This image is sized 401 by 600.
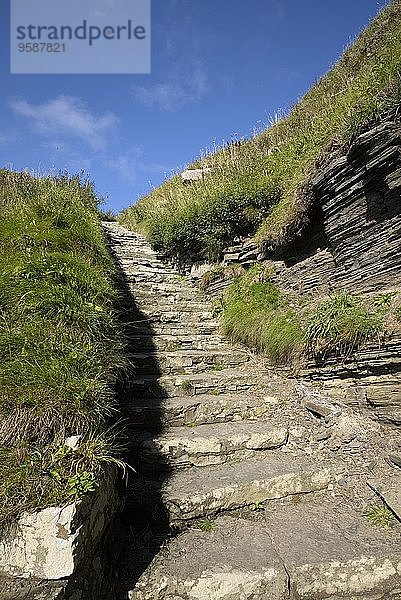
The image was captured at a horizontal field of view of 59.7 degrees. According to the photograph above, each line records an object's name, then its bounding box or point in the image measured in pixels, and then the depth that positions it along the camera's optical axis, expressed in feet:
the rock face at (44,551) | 5.74
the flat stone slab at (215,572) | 7.24
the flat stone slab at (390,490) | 9.48
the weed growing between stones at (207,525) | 9.00
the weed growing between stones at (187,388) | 14.48
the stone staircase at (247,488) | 7.57
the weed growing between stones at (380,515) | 9.11
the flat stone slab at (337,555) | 7.55
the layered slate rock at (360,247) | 11.96
